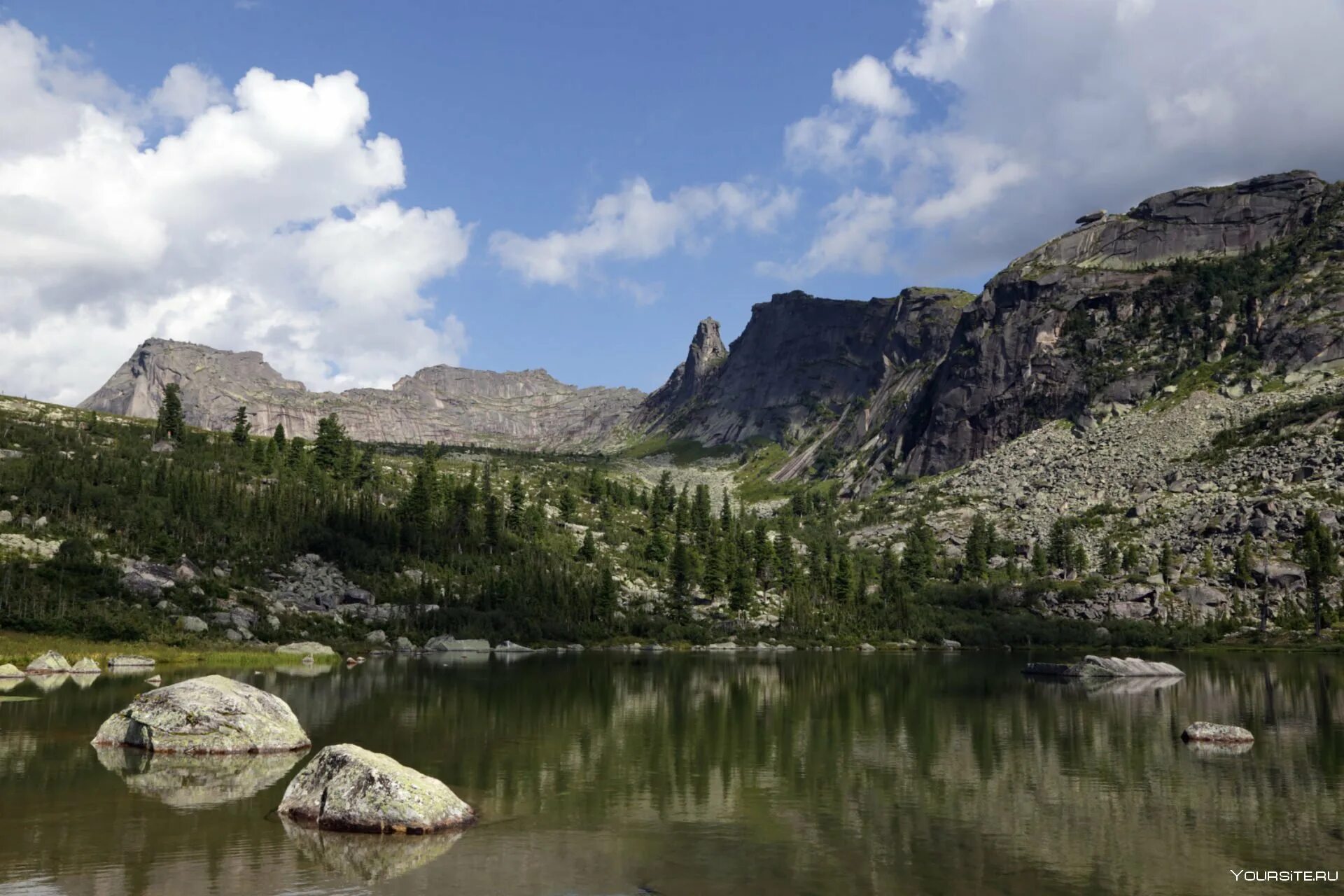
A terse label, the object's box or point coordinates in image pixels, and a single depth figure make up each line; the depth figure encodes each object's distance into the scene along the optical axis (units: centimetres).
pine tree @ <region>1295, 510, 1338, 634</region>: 16512
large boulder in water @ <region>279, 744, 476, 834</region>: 2781
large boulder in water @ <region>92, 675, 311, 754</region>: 4178
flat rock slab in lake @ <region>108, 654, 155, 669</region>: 9181
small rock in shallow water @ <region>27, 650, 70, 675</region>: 8538
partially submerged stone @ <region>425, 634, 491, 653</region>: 13925
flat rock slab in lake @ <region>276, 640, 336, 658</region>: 11381
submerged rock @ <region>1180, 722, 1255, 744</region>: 5128
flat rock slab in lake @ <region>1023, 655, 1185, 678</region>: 10300
